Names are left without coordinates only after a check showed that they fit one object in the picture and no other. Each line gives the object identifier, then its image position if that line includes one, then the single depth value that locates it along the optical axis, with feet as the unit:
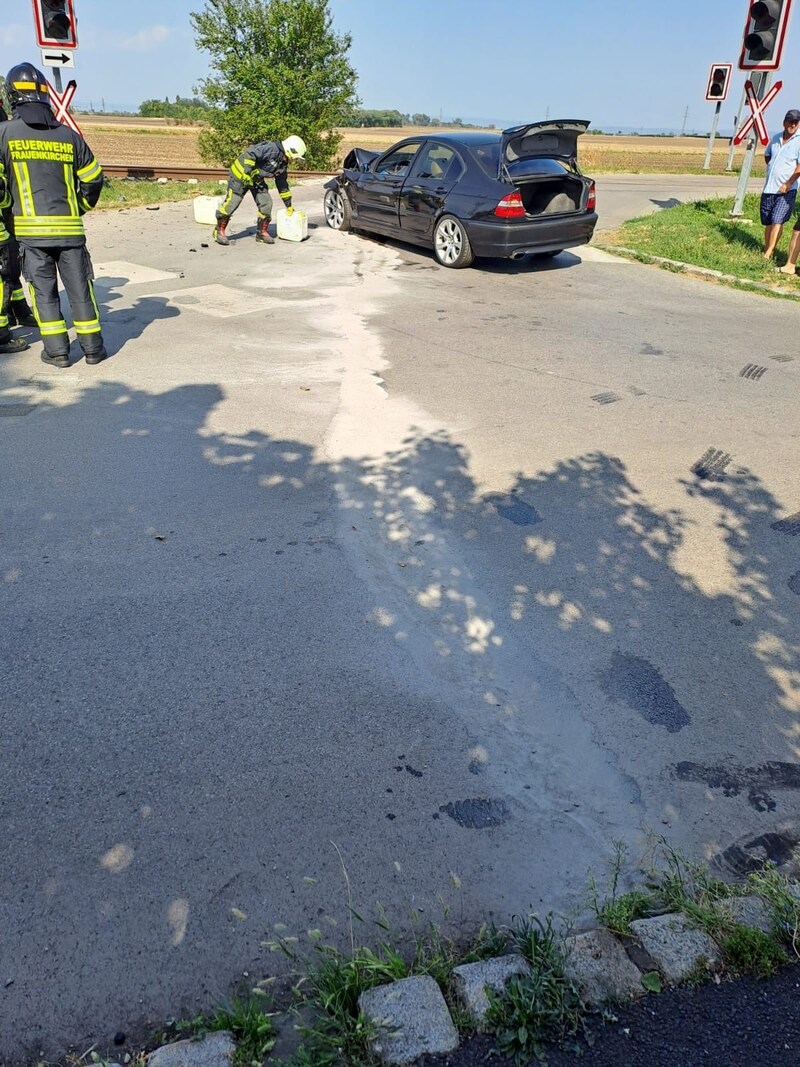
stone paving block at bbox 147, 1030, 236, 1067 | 6.55
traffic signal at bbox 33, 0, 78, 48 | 41.24
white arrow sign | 42.39
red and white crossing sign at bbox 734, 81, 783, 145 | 42.09
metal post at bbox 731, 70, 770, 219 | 43.96
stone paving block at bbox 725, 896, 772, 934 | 7.80
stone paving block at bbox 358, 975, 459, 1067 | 6.69
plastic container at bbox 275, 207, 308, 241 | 43.80
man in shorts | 35.88
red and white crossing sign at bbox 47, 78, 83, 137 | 43.83
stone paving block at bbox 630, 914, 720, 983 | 7.45
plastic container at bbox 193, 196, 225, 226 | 47.67
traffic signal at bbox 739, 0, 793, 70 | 41.45
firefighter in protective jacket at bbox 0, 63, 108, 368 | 21.65
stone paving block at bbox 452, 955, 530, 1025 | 7.00
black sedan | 35.53
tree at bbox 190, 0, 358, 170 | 83.76
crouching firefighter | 40.14
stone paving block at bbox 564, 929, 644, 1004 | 7.22
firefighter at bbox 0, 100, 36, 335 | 24.20
